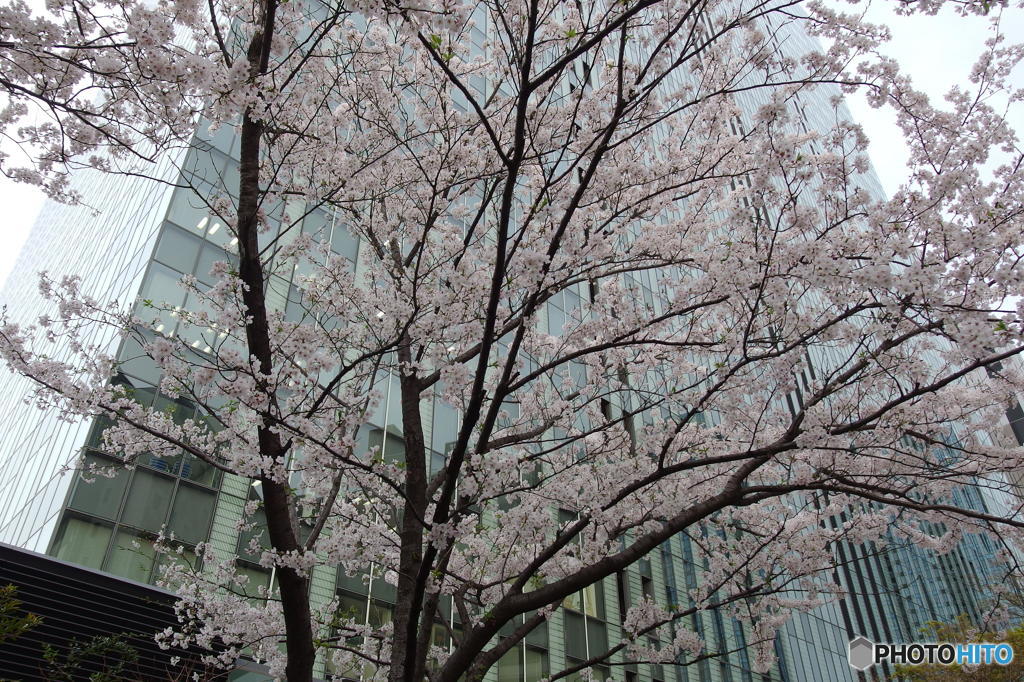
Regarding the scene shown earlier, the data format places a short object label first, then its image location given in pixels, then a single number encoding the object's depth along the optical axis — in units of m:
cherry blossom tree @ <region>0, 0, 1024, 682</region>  5.66
